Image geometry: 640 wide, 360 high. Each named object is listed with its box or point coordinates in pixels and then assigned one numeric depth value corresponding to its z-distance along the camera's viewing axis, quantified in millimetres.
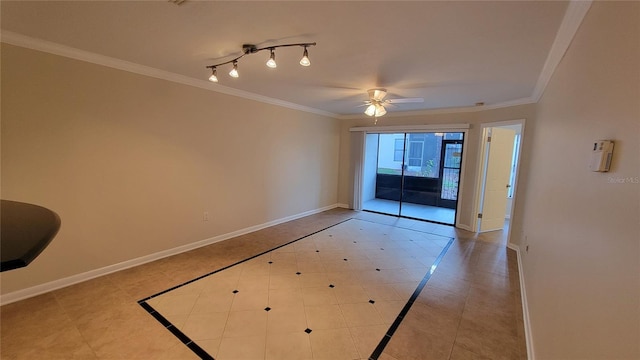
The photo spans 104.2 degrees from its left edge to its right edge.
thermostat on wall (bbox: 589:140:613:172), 939
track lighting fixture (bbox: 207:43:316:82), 2162
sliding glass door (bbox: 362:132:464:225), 6406
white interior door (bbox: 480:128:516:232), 4676
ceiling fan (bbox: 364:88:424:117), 3439
